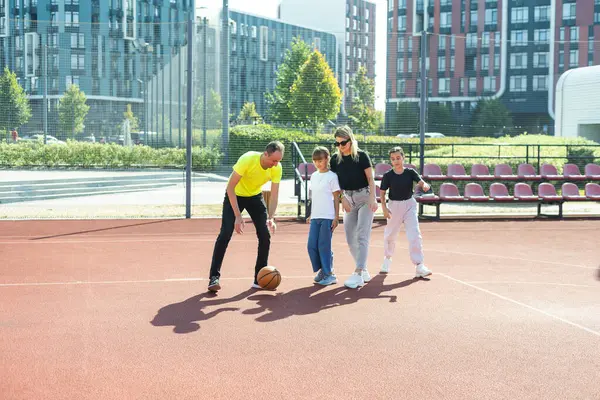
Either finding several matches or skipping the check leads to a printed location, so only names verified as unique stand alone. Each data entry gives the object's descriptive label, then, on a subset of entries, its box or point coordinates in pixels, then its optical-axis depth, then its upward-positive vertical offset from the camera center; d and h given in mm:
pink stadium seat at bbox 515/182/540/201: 18719 -773
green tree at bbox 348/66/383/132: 19125 +1344
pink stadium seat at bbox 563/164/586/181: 20016 -285
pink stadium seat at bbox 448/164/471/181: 18953 -319
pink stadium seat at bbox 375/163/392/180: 18109 -251
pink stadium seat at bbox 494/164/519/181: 18969 -358
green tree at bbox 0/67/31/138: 17312 +1092
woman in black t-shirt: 8867 -352
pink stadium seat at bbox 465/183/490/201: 18453 -770
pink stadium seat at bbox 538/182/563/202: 18453 -812
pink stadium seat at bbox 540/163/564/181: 19359 -312
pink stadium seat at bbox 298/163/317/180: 17856 -287
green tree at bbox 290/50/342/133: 18047 +1402
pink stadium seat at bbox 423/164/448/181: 18438 -315
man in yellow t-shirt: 8164 -472
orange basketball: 8523 -1299
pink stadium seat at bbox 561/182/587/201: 18750 -784
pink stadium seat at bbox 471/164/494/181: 18953 -365
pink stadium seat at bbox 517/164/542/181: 19266 -334
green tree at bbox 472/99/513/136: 22508 +984
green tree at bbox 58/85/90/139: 17688 +987
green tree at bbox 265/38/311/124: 18469 +1493
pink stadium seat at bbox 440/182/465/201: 18086 -785
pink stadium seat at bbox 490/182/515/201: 18562 -797
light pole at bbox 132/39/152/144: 18344 +2137
